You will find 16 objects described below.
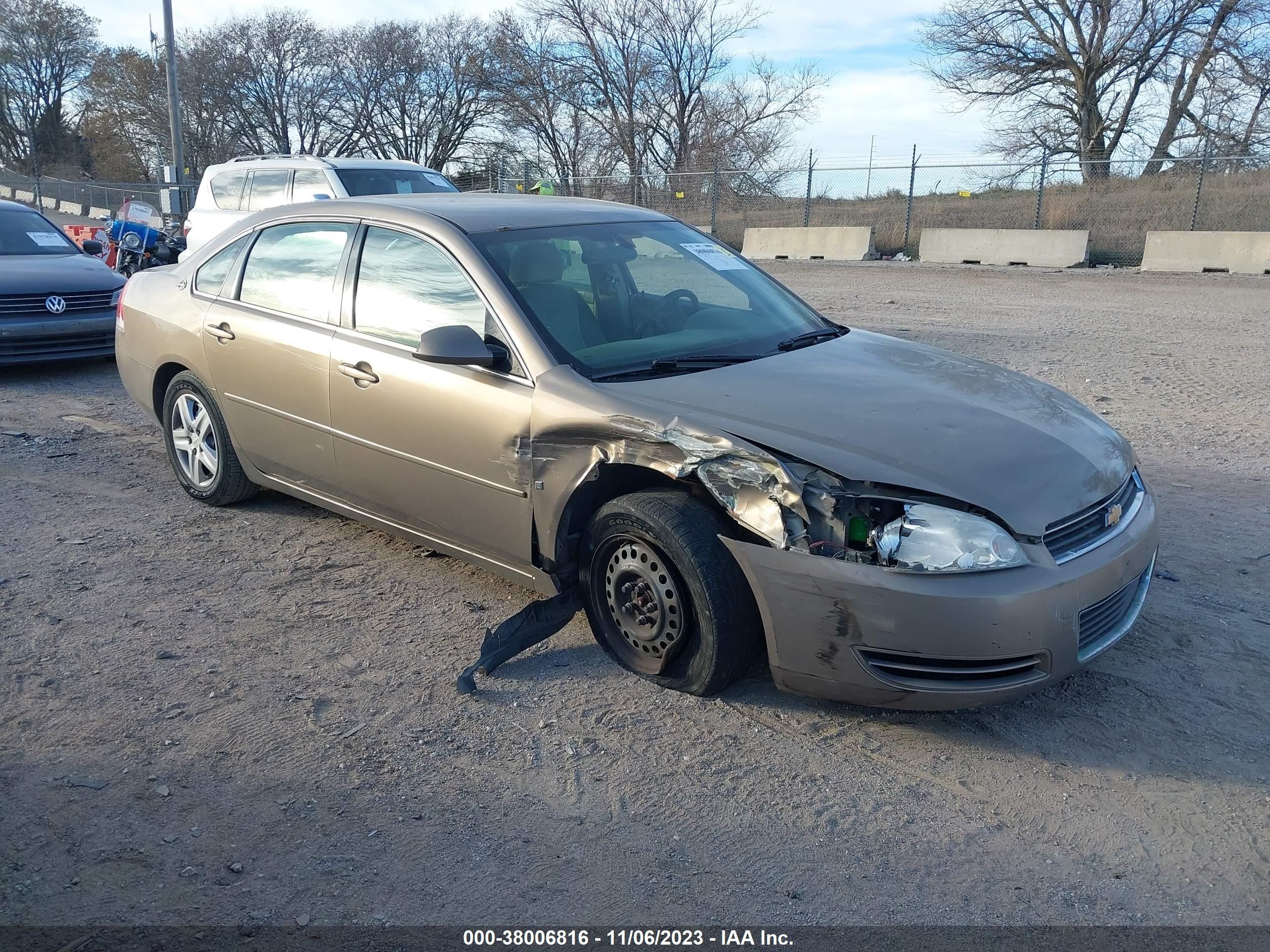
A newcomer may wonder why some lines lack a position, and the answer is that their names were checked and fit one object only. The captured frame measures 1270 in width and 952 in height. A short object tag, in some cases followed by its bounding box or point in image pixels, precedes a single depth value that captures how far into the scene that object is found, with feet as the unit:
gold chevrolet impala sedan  10.59
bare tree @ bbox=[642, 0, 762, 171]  120.16
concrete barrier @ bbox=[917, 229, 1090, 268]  66.74
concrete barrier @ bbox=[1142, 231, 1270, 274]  60.39
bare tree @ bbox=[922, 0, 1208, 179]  104.32
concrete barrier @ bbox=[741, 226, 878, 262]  76.33
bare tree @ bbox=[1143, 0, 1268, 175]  99.19
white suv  42.91
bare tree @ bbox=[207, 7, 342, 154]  147.74
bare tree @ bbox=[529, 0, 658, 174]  120.06
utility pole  77.66
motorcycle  47.65
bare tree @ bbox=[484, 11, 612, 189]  123.34
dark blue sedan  29.91
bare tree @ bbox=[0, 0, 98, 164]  179.83
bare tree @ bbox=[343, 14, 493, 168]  140.87
